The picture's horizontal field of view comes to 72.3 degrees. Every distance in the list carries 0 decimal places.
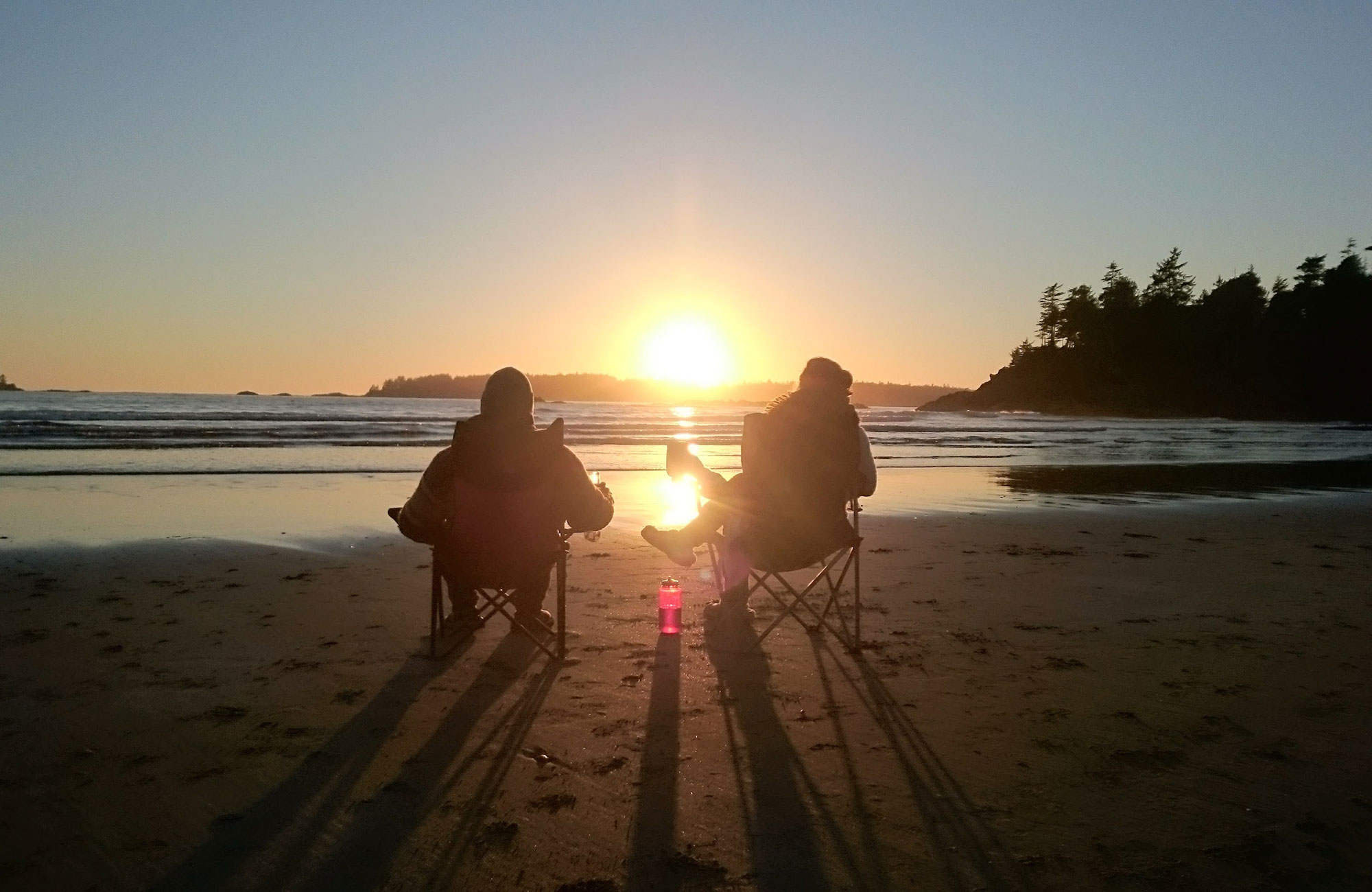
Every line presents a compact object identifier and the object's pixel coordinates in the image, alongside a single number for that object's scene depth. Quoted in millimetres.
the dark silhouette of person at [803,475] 5141
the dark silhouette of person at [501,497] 4742
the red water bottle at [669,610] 5582
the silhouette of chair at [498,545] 4797
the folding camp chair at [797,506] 5141
